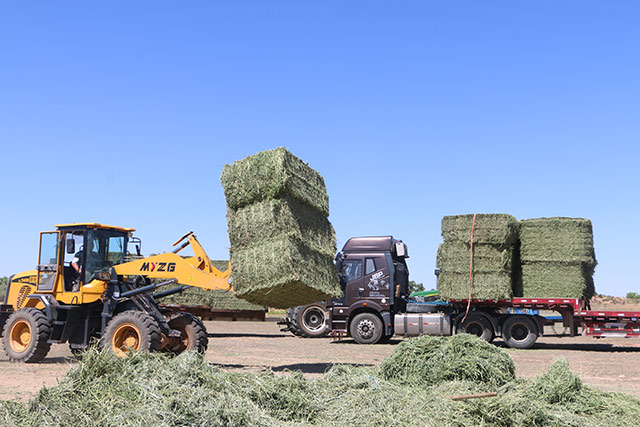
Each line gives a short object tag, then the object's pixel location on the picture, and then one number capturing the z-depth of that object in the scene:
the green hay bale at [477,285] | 19.28
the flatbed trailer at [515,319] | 18.88
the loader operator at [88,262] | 14.68
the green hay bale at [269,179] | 12.20
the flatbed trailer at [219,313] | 28.94
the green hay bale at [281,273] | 11.95
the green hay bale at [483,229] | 19.23
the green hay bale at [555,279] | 18.97
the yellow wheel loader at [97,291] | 13.50
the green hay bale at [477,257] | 19.30
